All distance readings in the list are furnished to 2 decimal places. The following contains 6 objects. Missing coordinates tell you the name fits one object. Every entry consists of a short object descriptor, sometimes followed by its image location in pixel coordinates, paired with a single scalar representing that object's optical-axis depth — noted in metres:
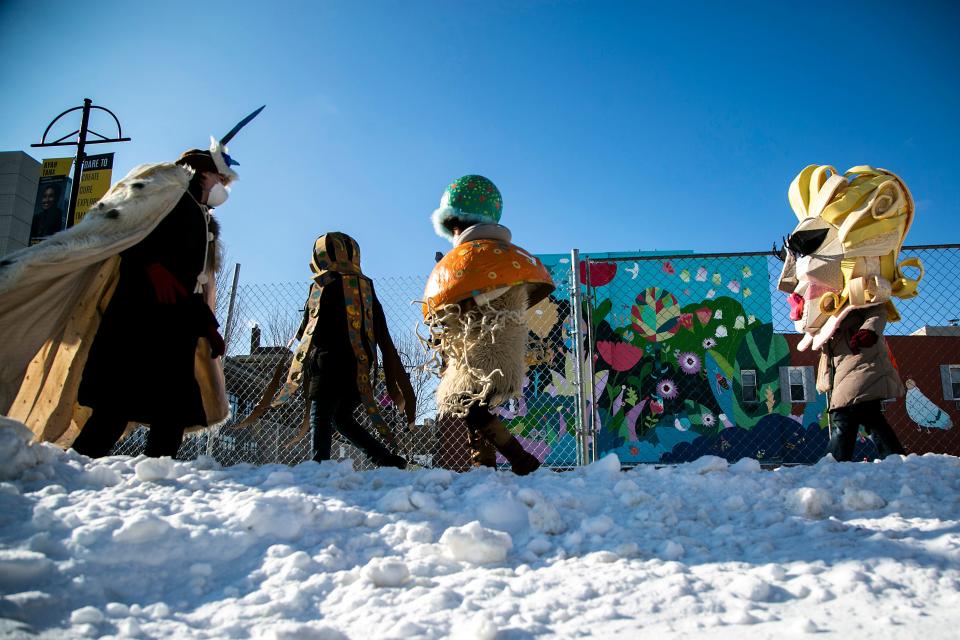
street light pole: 9.45
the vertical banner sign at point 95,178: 10.82
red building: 7.69
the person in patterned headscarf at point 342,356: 3.56
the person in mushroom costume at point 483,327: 3.22
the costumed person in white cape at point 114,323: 2.61
